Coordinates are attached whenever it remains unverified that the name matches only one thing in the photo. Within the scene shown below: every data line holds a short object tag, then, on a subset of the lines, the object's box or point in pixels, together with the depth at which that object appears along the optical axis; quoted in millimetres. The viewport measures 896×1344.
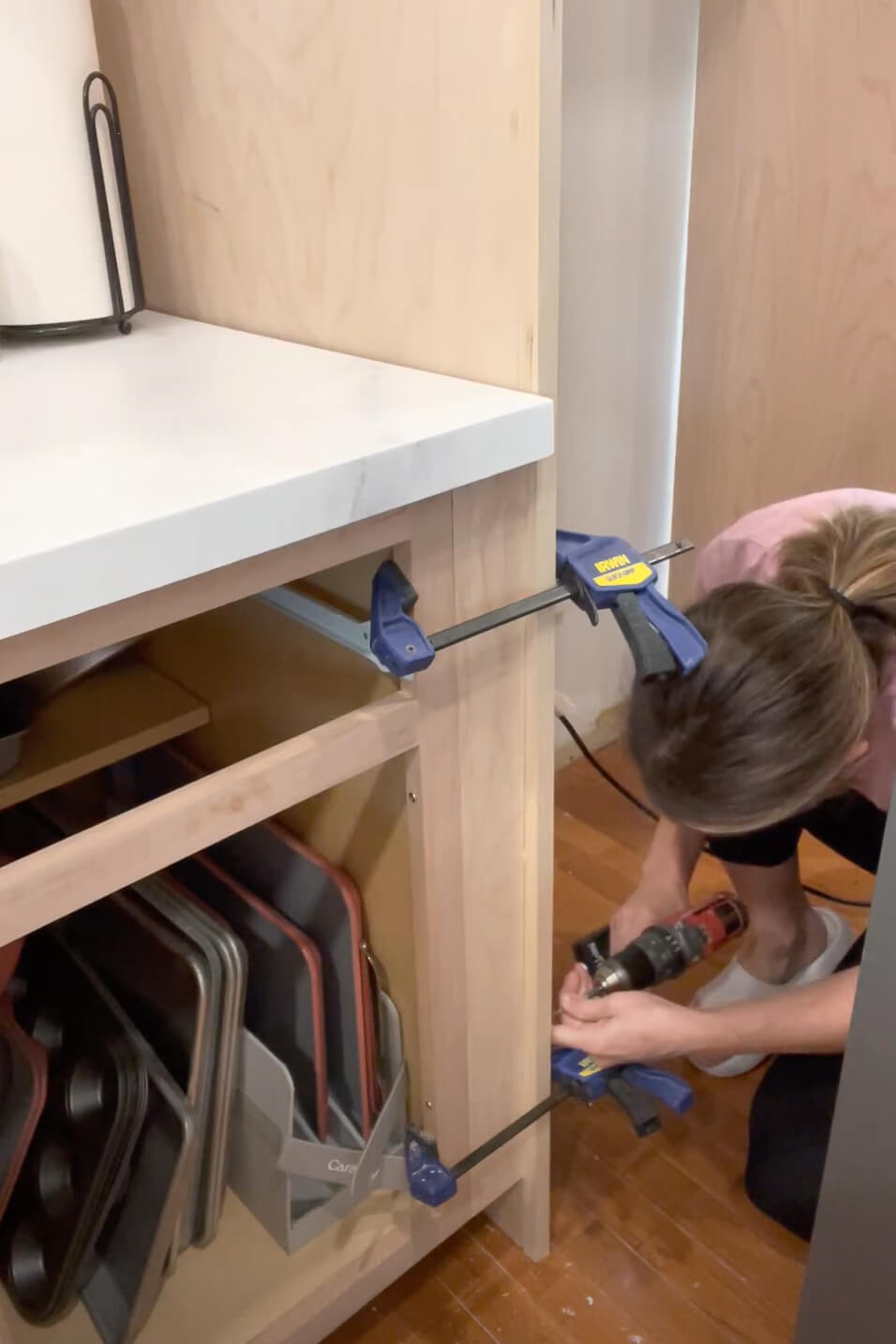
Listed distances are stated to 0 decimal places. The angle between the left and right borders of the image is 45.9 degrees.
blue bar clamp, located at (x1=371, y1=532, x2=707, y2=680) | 630
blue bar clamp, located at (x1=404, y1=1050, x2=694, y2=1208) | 857
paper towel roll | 726
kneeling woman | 730
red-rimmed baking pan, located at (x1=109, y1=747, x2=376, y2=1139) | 861
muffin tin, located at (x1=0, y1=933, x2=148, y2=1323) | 865
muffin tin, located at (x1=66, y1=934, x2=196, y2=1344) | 846
